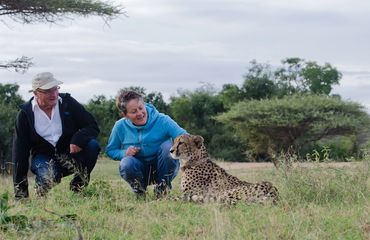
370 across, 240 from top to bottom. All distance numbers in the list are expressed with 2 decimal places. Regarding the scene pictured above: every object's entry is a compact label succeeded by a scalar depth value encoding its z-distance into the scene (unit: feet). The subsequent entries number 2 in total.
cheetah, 16.66
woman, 18.61
